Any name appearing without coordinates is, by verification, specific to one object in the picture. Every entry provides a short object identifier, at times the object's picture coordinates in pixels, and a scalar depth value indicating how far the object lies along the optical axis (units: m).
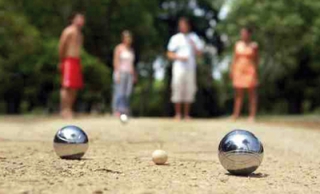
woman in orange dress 15.60
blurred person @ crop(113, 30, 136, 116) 16.08
